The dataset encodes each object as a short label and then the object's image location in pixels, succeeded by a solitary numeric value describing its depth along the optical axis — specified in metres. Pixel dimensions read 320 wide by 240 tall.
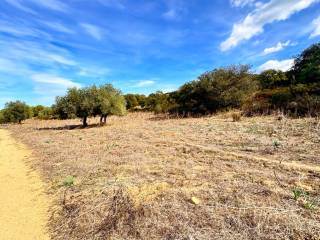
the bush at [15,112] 44.88
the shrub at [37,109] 68.84
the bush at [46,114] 52.25
